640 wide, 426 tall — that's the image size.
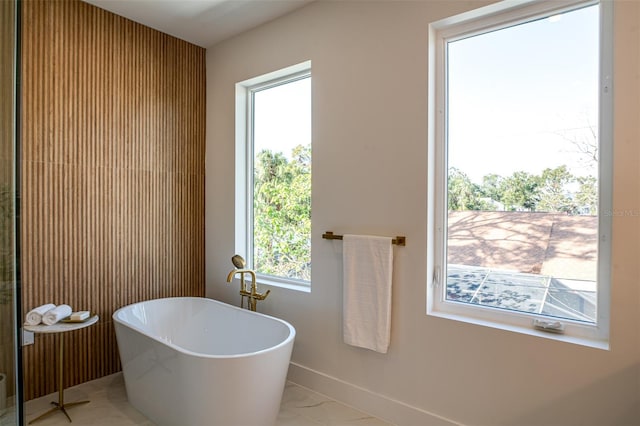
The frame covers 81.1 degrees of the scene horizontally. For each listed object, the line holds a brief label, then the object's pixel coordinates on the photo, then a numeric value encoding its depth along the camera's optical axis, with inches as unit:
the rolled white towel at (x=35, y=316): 90.0
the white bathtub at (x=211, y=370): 75.4
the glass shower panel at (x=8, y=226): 46.5
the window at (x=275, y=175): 114.7
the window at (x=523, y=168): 69.4
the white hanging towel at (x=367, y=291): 88.4
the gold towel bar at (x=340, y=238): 87.4
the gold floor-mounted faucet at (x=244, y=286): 110.6
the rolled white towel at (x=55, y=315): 90.8
